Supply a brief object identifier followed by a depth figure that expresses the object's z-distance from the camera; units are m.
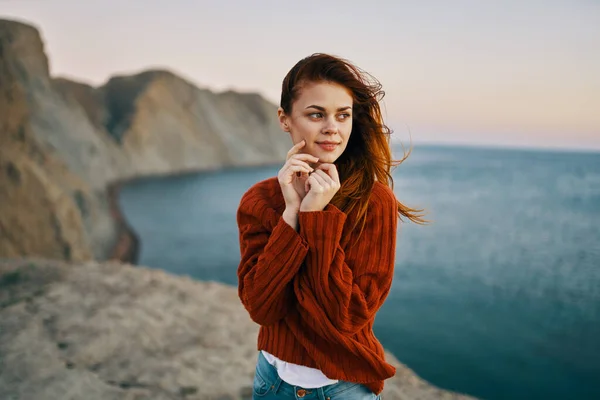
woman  1.59
